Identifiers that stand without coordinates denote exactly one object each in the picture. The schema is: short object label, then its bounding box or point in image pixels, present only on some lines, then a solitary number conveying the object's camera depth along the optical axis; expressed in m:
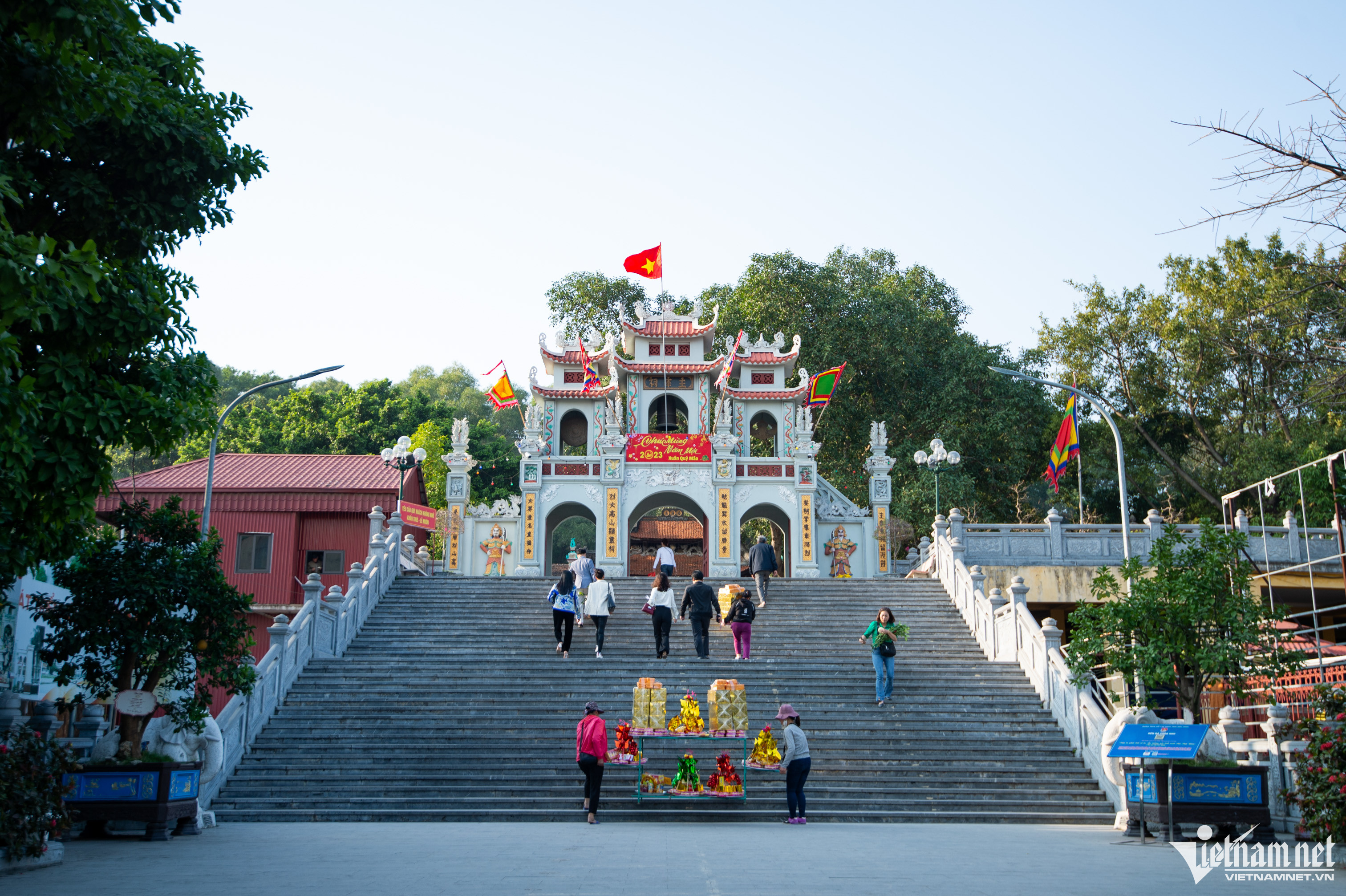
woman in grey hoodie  11.30
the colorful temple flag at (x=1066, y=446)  26.05
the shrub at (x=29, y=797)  8.11
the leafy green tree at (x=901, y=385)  36.50
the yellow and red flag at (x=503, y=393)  31.45
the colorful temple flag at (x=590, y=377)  30.61
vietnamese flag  30.00
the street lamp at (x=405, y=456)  25.64
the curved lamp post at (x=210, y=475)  17.23
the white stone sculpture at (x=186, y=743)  10.91
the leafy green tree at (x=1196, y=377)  32.62
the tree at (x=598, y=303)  42.72
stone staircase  12.53
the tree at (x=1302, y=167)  5.57
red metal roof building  30.06
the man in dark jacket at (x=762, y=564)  20.50
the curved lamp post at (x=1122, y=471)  17.94
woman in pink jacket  11.26
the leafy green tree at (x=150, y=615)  10.74
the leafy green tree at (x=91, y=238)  6.57
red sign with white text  26.06
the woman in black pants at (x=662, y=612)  16.83
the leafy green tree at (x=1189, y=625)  10.79
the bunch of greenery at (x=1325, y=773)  8.48
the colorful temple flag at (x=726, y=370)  30.06
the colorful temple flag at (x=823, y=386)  30.53
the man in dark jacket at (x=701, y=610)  16.92
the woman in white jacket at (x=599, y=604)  17.02
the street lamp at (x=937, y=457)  26.08
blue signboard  9.29
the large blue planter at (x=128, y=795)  10.02
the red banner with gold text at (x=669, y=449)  27.95
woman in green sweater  15.21
